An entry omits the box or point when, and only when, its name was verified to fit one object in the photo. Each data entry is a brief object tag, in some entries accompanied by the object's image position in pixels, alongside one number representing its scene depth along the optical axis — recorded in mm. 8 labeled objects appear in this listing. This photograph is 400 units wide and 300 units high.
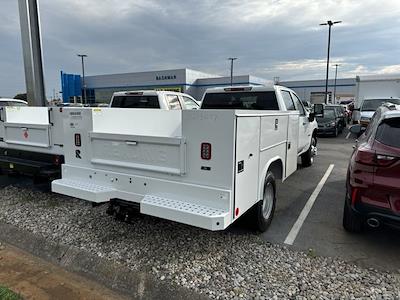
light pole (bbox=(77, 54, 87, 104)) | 55806
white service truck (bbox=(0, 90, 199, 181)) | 4754
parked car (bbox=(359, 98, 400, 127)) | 14727
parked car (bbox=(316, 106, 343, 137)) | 17203
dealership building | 50844
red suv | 3475
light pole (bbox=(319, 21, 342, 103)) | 28562
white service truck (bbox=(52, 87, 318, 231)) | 3244
